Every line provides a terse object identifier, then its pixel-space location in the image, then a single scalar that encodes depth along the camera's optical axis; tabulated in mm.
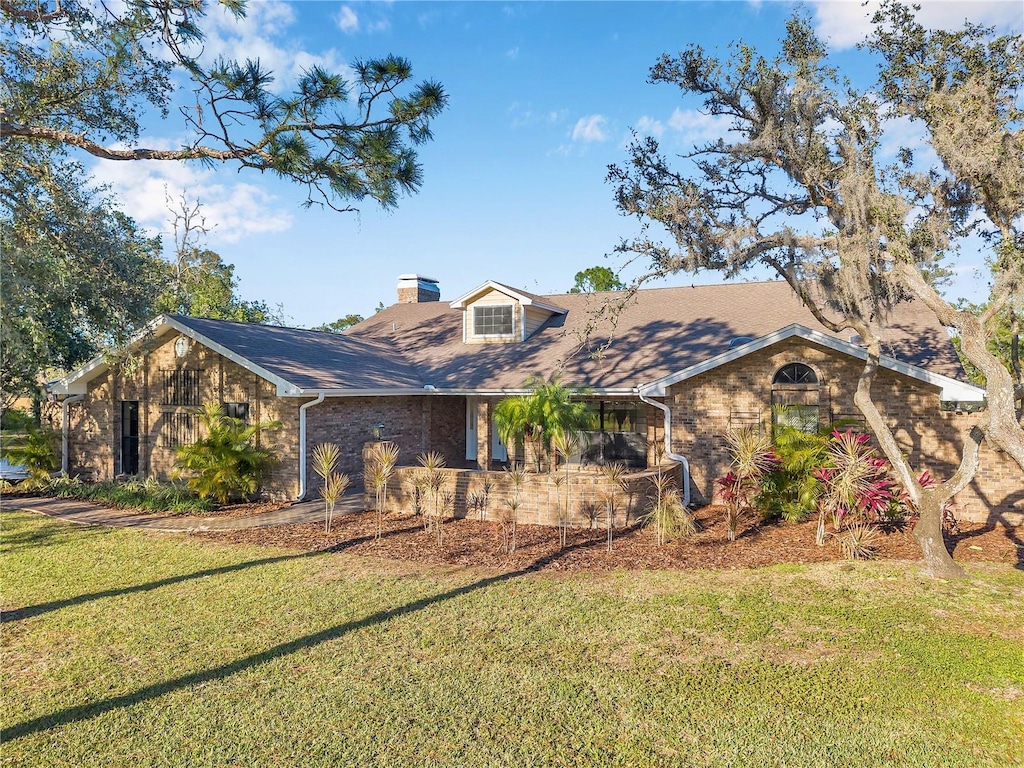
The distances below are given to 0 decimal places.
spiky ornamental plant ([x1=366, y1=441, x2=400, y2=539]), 11916
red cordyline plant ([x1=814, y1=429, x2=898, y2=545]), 10078
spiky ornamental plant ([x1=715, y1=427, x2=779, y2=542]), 10812
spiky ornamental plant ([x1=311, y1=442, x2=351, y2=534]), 11133
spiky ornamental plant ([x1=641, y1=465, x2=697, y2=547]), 10555
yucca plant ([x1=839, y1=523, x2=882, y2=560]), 9492
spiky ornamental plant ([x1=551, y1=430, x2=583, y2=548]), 10874
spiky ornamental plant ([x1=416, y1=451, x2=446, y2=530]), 11724
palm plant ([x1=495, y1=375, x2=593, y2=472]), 13227
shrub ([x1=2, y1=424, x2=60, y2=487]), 15852
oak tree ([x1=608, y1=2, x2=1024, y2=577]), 8680
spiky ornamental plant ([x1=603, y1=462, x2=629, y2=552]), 11180
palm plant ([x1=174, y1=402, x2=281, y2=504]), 13414
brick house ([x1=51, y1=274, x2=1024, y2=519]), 12352
